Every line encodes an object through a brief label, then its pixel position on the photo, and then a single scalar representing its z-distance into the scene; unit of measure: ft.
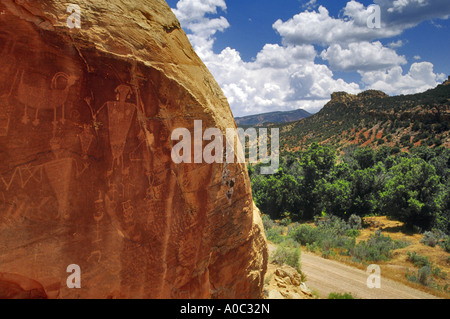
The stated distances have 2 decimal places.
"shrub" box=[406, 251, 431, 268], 47.52
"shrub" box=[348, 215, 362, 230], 72.36
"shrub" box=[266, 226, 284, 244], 56.24
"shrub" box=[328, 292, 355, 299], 34.35
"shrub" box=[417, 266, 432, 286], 41.55
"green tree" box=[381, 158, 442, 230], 67.72
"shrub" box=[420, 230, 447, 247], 55.93
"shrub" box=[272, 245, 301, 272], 39.22
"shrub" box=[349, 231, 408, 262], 50.91
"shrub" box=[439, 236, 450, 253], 52.70
